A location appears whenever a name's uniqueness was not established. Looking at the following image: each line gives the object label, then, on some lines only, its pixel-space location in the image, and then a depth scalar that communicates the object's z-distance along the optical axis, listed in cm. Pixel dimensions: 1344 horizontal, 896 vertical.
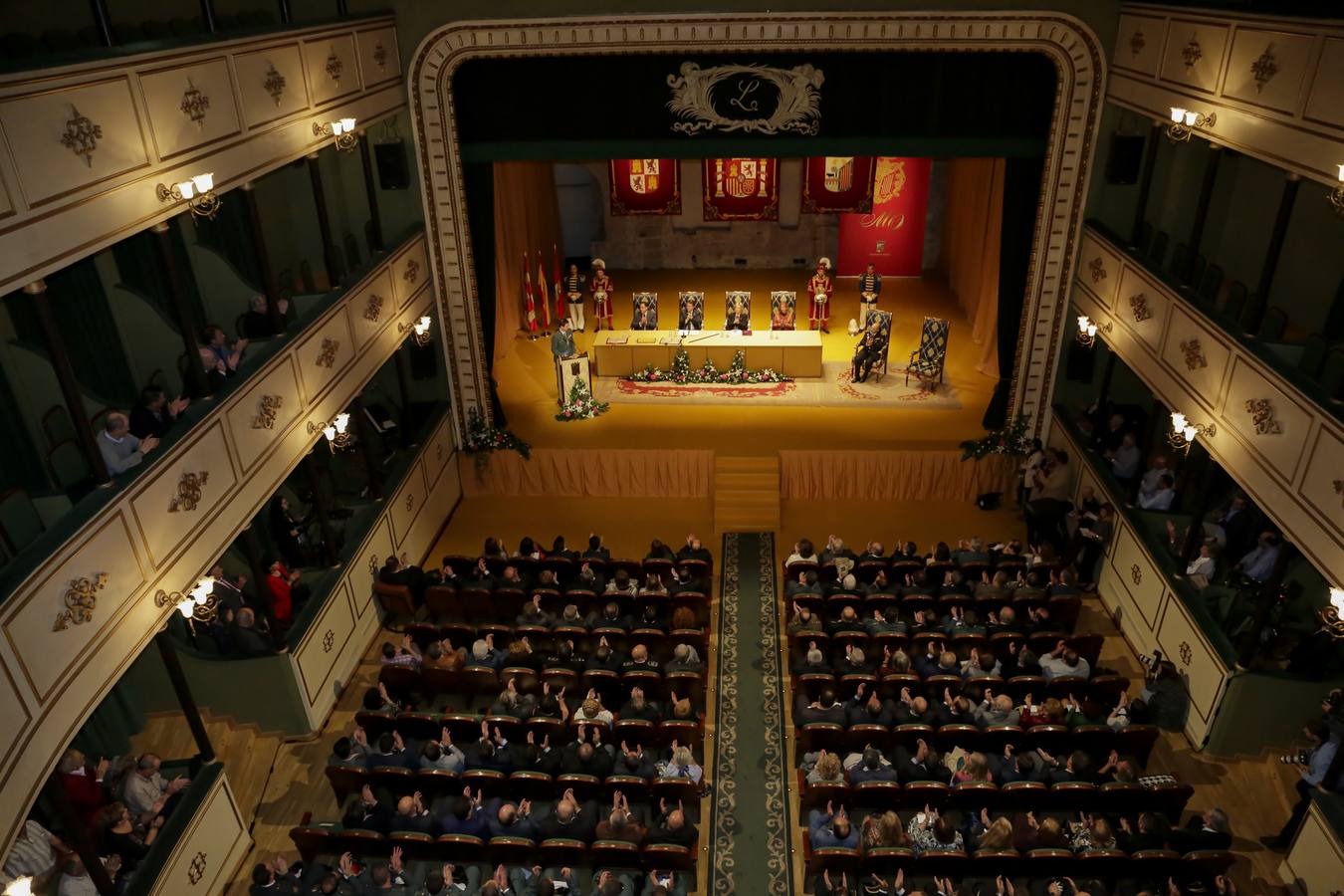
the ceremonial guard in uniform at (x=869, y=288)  1703
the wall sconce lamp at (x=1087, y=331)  1209
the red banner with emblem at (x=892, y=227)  1950
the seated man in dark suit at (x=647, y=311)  1697
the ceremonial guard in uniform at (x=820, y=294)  1714
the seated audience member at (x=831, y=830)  759
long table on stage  1570
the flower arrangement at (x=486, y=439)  1386
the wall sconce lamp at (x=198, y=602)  727
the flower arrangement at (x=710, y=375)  1562
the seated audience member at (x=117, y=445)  654
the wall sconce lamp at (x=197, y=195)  713
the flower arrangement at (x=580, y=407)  1458
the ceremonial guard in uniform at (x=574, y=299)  1720
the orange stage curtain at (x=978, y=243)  1595
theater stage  1383
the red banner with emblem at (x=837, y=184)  1948
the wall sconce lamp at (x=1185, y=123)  926
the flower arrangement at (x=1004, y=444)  1327
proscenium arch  1134
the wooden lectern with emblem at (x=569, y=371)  1459
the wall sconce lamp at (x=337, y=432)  999
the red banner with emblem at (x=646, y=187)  2023
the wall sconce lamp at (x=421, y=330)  1270
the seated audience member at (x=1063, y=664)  932
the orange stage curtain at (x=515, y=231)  1705
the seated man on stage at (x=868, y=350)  1519
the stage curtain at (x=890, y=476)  1340
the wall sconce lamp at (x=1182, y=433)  941
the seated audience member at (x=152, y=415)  712
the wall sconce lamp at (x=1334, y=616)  705
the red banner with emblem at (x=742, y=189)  2008
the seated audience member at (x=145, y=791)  729
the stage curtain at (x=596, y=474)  1370
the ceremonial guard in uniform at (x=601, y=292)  1727
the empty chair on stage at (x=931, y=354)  1484
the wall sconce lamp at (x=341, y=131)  984
